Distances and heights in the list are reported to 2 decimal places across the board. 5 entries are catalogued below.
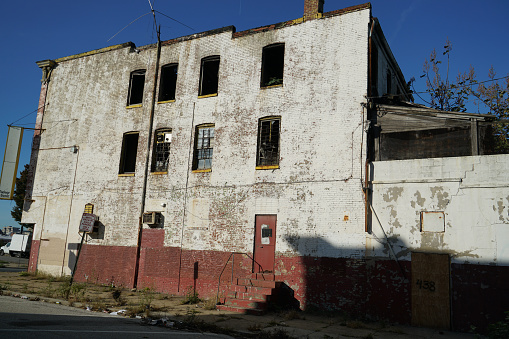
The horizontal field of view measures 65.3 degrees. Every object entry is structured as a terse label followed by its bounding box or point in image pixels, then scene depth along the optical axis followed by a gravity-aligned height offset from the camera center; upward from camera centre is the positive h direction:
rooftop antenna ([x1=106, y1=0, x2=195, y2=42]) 17.54 +8.75
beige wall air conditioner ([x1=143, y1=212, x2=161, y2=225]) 15.64 +0.65
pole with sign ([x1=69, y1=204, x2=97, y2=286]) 14.02 +0.30
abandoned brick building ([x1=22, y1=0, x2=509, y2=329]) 11.12 +2.18
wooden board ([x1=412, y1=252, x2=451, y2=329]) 10.70 -1.08
